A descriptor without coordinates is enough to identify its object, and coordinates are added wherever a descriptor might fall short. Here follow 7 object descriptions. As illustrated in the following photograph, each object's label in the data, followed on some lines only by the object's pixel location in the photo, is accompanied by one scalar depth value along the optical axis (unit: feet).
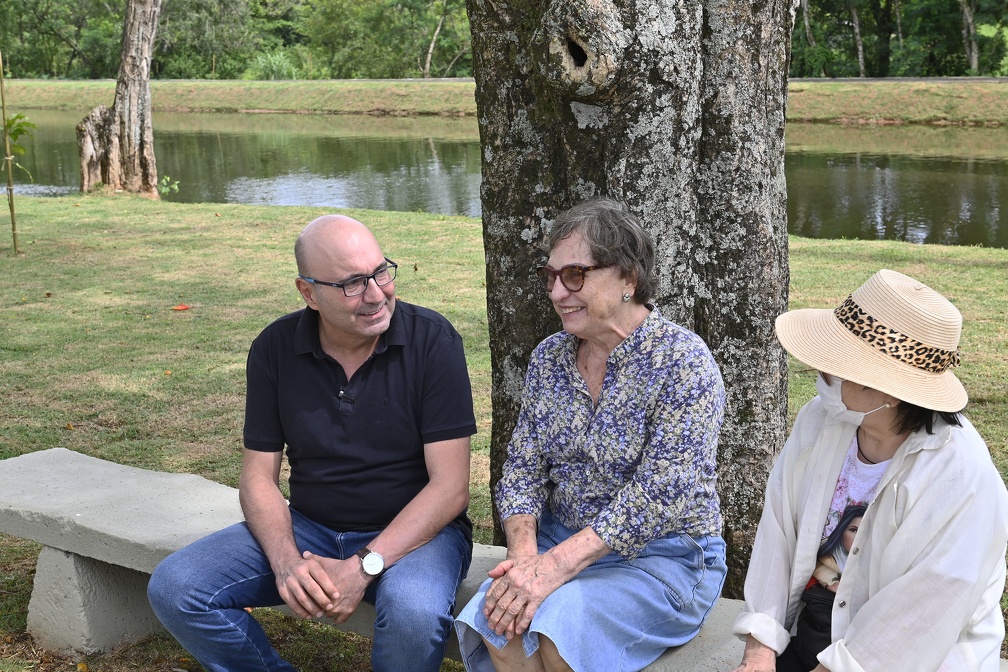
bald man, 9.57
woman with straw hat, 7.17
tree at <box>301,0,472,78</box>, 155.65
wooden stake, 32.81
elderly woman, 8.43
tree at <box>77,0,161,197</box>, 48.75
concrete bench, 11.05
